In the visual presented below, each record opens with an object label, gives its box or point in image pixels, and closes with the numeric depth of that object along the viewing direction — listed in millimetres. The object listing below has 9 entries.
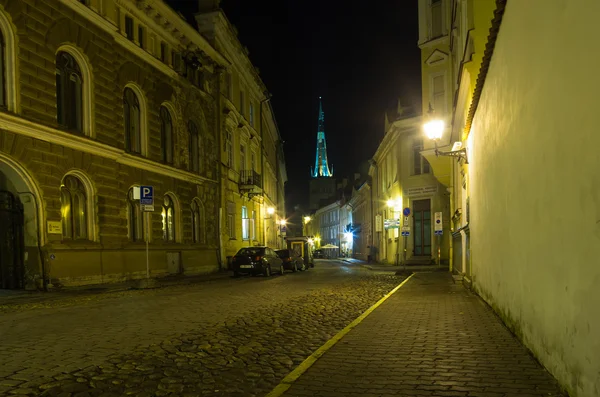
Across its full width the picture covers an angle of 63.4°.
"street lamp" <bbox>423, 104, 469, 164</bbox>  14837
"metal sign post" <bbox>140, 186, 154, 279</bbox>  16281
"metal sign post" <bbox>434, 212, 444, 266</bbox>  22547
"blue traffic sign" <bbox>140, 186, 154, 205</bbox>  16281
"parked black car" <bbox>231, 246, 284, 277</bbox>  22891
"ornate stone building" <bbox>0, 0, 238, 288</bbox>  14531
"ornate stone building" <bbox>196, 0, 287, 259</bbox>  28312
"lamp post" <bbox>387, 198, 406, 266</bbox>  32750
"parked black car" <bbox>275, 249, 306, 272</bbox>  28838
